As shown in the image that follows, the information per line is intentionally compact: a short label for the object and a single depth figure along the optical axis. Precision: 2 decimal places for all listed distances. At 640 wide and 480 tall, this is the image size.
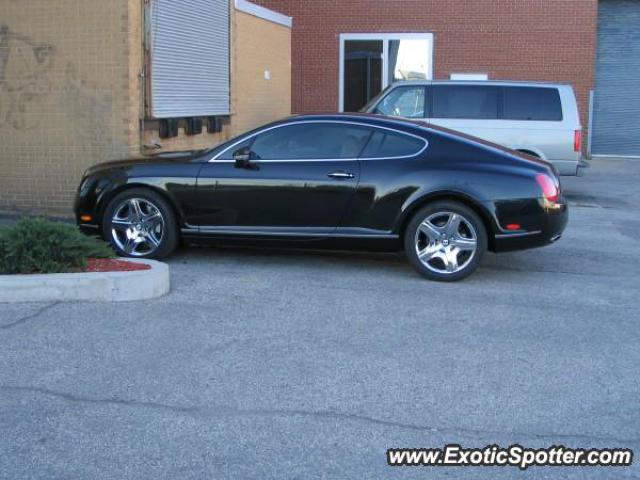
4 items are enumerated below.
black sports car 8.16
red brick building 23.28
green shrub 7.33
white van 14.80
